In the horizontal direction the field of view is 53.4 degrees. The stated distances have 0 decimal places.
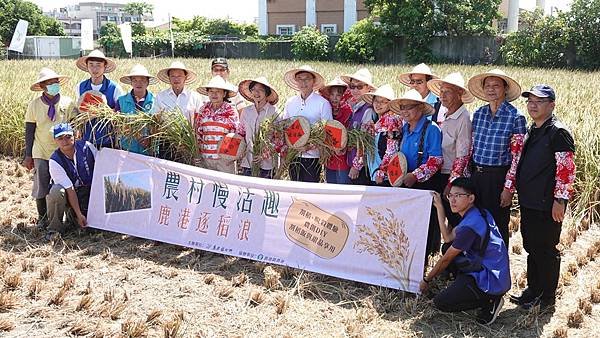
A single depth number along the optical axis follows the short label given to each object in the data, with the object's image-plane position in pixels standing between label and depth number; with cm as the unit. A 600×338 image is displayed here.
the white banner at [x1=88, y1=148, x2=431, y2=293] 421
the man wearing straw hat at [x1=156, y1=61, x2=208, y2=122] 535
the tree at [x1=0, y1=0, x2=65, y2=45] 4181
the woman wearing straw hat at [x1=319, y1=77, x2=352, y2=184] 504
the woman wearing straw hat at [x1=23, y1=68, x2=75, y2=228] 554
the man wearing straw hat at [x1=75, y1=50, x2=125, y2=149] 574
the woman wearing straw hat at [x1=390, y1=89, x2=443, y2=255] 425
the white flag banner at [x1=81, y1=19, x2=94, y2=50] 1834
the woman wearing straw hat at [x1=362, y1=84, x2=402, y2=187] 453
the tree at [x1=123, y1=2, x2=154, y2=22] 7331
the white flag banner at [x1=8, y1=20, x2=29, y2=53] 1802
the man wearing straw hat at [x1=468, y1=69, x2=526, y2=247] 398
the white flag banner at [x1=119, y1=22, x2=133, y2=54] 2100
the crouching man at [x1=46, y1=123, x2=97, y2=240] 524
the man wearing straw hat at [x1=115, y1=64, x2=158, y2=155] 539
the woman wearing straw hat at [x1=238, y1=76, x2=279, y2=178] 516
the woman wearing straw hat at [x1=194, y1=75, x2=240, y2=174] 512
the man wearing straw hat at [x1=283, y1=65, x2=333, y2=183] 497
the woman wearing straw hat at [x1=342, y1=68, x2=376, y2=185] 485
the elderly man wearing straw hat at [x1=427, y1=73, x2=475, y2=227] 425
